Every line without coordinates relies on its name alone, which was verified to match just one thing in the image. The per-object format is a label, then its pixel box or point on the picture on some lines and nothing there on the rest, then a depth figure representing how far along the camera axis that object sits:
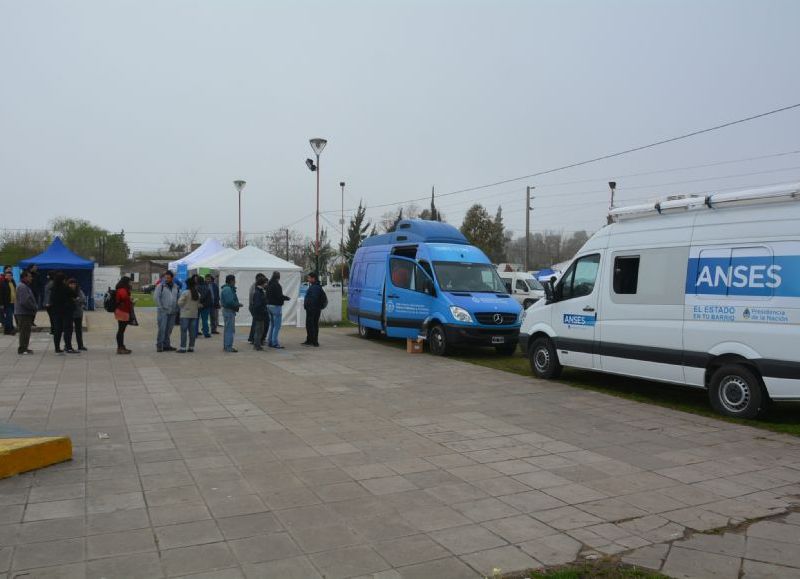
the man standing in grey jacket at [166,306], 14.30
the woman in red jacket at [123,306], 13.79
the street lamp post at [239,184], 30.97
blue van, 14.26
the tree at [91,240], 71.75
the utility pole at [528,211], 44.52
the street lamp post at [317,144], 21.83
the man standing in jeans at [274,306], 15.59
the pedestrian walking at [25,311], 13.44
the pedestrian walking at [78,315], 14.08
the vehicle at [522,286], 32.09
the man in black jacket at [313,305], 16.33
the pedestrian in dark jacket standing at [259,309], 15.13
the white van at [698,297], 7.82
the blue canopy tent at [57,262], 27.20
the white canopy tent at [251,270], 20.77
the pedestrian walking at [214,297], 19.12
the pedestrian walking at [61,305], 13.34
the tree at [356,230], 64.56
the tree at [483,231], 68.25
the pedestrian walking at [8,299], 17.31
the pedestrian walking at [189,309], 14.31
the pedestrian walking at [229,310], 14.72
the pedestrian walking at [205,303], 17.03
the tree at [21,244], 54.59
